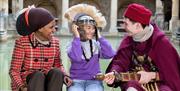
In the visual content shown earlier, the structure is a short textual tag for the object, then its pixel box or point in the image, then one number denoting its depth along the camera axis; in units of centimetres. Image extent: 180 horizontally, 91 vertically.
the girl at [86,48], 554
